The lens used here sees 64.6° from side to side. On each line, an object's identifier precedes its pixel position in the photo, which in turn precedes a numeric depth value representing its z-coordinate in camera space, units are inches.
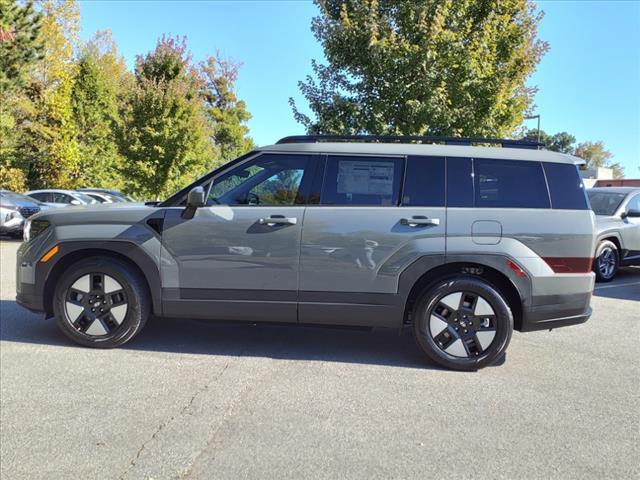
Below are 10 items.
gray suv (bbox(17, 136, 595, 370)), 167.2
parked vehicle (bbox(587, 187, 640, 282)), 352.2
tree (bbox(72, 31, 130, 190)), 1081.4
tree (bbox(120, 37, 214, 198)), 719.1
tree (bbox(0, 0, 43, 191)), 678.5
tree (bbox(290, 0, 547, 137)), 408.5
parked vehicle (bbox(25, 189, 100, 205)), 669.9
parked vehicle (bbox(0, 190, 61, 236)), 521.3
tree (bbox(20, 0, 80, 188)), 1027.3
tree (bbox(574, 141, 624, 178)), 4052.7
